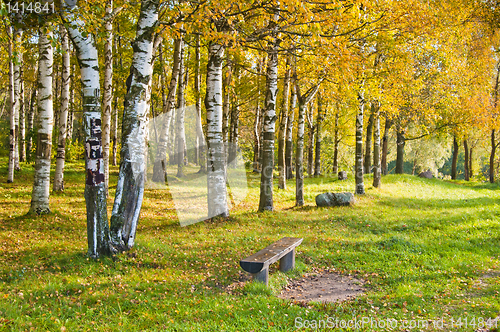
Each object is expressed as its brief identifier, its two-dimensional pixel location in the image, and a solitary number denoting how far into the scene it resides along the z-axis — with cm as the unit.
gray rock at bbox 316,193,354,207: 1516
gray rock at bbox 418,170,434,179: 3000
